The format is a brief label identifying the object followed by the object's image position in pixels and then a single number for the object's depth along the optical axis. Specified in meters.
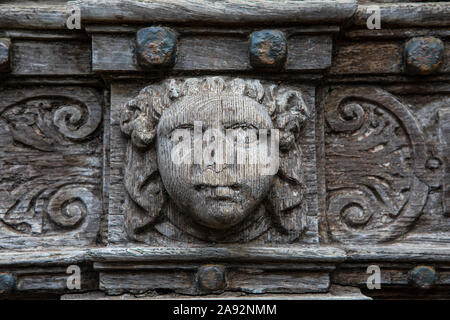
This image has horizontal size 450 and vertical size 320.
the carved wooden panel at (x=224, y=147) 1.68
